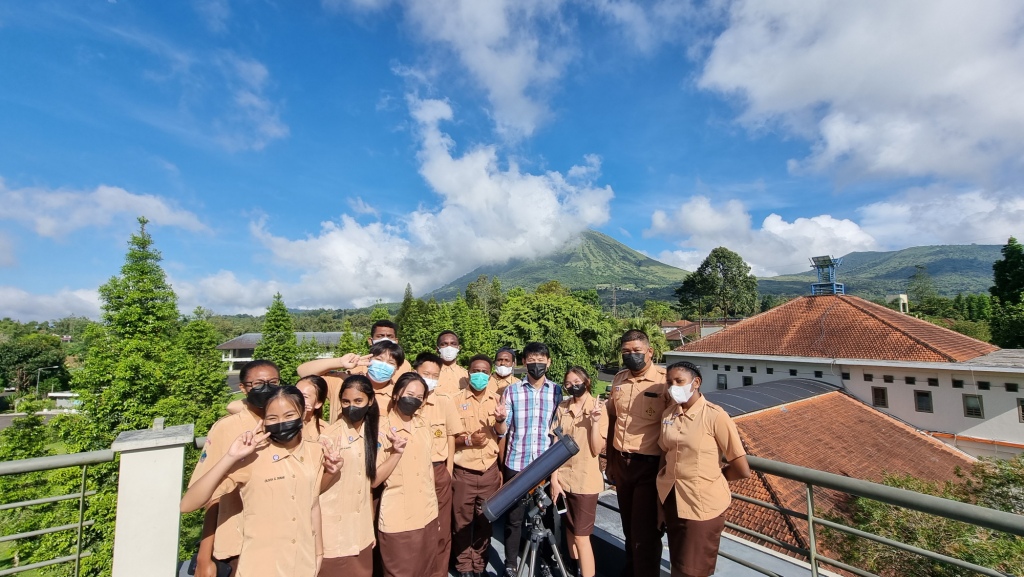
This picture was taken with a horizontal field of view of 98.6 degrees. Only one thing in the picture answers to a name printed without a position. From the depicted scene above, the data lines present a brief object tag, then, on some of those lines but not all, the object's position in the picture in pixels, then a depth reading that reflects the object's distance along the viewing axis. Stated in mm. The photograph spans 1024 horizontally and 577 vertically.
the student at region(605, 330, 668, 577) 3023
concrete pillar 2506
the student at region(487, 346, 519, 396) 4449
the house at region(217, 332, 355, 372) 63762
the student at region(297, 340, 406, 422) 3174
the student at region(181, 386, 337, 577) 2166
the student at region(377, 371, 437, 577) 2789
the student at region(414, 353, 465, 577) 3301
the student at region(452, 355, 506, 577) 3549
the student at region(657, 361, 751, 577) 2604
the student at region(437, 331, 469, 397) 4371
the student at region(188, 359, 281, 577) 2420
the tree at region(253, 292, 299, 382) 26156
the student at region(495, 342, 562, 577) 3584
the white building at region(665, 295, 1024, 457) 16734
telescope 2602
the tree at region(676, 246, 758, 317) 53812
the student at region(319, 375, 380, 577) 2535
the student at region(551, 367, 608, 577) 3127
